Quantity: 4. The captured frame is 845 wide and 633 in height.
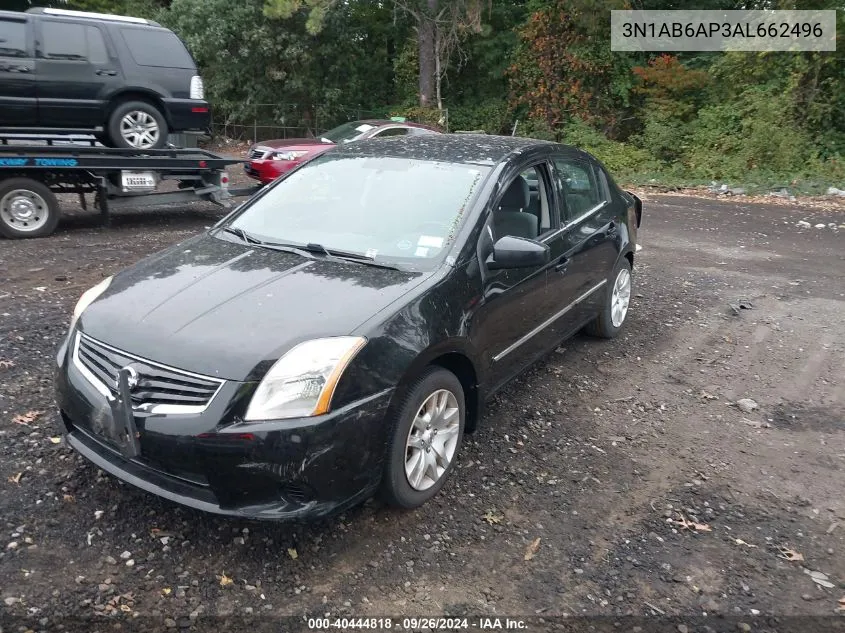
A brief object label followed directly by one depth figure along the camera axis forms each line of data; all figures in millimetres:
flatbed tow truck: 8062
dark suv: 8219
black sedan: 2748
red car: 12312
